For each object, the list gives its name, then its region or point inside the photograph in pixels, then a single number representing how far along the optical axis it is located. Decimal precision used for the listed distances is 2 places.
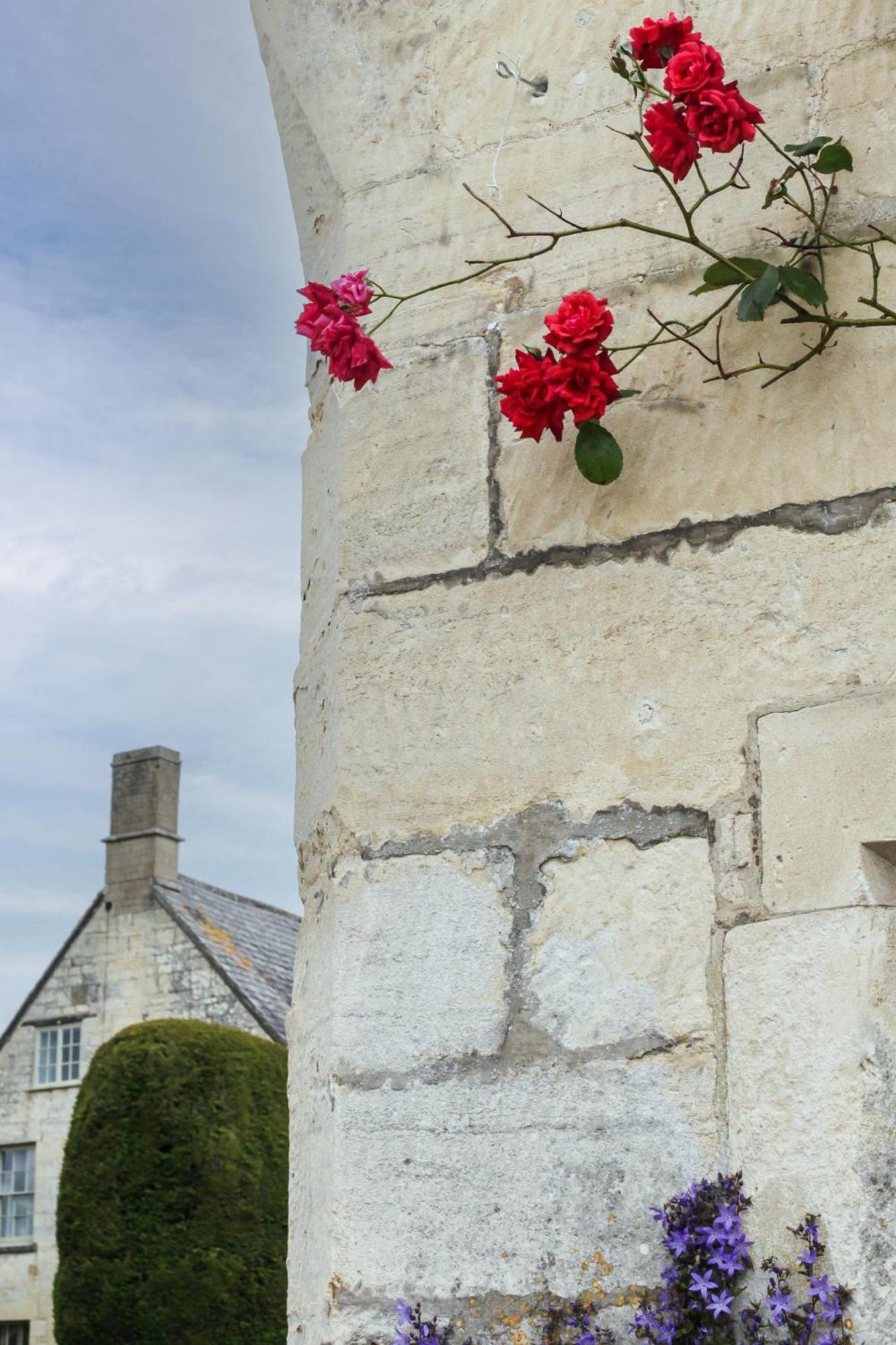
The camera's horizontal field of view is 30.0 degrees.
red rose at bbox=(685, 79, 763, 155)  1.93
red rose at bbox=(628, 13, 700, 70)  2.04
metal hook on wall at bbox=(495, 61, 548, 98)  2.37
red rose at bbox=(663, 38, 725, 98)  1.94
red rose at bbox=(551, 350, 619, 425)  2.02
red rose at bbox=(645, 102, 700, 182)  1.97
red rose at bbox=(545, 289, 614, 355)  2.01
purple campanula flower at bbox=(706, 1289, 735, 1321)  1.75
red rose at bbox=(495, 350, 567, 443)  2.04
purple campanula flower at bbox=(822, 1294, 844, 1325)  1.72
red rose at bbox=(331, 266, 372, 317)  2.18
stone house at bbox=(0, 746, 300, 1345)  16.09
